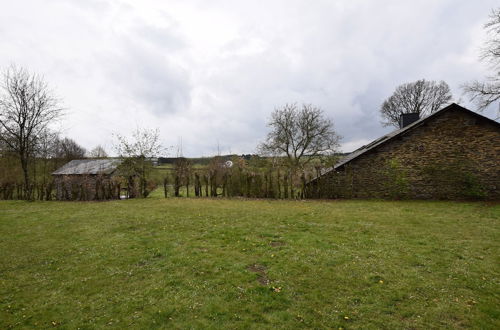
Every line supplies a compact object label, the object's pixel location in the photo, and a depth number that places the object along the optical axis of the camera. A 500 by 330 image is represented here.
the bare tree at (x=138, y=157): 21.67
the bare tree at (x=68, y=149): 37.96
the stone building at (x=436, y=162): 15.28
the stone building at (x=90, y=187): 20.20
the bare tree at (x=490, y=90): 15.42
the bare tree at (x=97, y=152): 43.04
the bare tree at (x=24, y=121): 19.64
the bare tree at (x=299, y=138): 29.67
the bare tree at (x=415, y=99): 32.09
